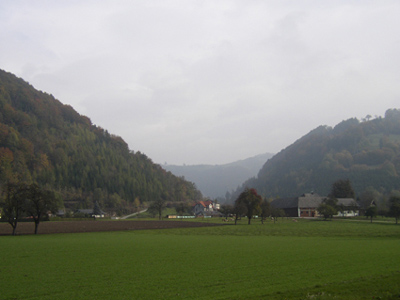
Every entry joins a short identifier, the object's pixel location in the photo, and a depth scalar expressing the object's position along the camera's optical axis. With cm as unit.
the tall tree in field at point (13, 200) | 5328
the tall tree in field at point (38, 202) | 5506
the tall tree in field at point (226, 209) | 11182
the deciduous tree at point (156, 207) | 12836
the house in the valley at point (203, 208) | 16918
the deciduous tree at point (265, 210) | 8938
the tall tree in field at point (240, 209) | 8419
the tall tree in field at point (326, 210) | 9056
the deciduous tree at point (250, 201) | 8400
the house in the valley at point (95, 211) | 14056
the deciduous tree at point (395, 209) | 7381
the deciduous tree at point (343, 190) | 13675
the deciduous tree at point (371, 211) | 8411
